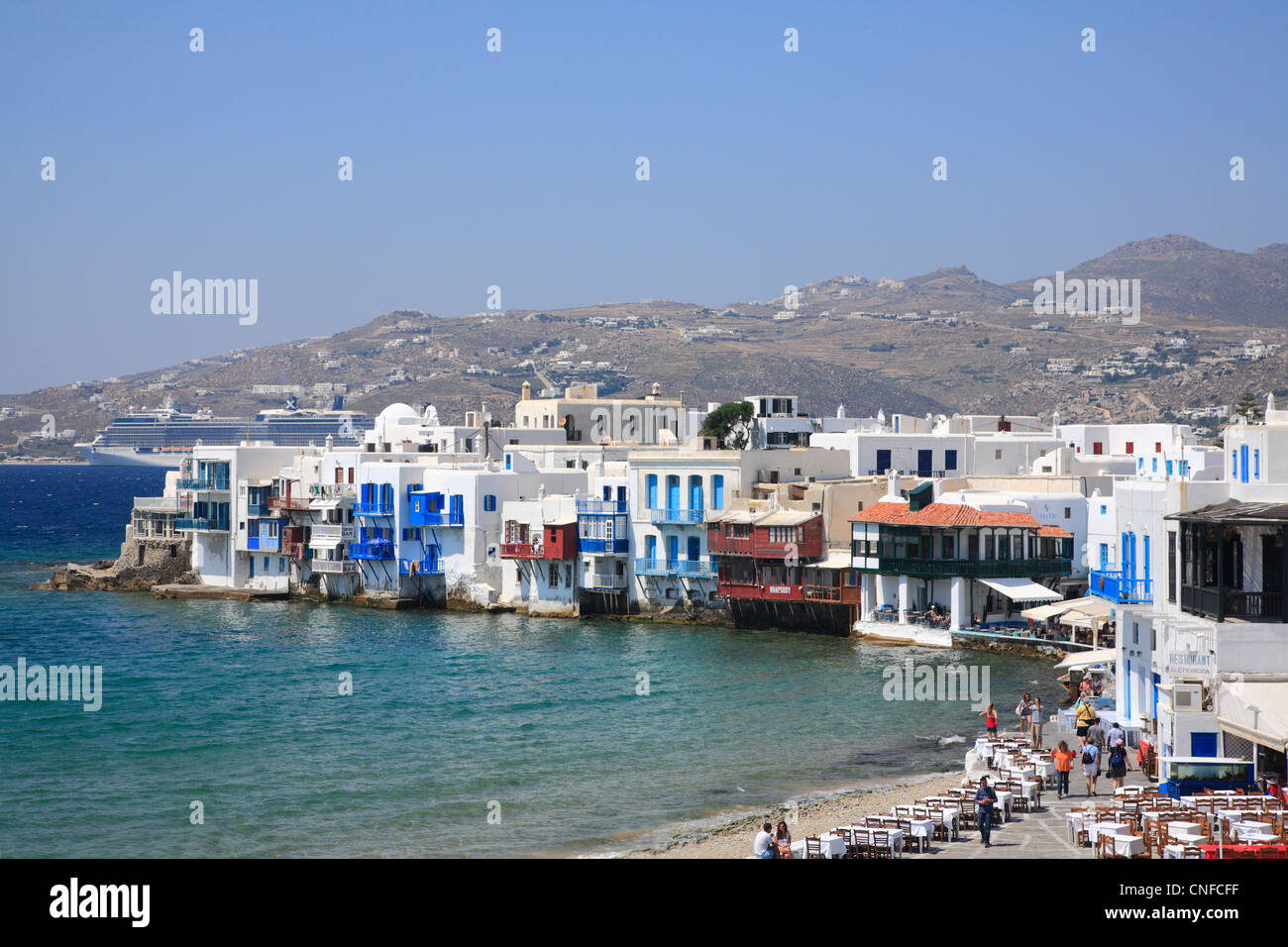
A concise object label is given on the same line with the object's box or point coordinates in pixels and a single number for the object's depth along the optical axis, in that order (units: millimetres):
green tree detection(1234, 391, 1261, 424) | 79325
